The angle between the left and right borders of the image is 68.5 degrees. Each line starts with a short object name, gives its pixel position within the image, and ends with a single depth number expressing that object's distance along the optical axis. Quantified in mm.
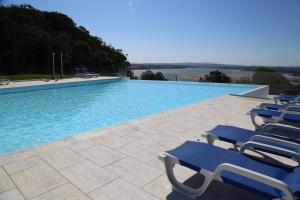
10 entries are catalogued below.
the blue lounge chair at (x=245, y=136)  2582
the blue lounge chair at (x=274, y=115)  4120
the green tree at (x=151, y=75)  18170
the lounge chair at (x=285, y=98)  6232
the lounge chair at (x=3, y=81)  12592
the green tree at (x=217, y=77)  14925
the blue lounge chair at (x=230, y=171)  1742
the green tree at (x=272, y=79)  11292
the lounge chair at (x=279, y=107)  4625
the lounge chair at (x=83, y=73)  17738
